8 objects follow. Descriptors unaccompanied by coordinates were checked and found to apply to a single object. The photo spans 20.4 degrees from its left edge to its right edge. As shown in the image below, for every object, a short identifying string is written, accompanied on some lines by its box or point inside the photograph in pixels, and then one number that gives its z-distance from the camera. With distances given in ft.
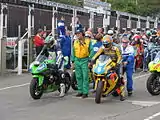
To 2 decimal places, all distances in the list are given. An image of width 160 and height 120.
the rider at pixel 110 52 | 35.37
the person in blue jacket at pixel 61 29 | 54.66
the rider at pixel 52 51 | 37.37
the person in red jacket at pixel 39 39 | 59.67
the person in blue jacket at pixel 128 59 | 38.99
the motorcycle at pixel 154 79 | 38.22
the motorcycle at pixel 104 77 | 34.01
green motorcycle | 35.75
